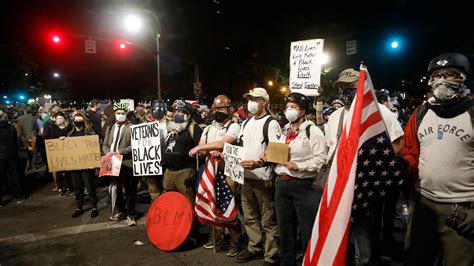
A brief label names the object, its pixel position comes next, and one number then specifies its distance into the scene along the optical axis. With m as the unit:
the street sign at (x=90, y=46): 18.55
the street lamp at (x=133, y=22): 16.14
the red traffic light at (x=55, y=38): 16.82
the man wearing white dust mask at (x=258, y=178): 4.55
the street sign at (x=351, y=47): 18.39
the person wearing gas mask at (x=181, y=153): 5.64
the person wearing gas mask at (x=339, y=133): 3.37
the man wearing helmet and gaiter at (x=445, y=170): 2.73
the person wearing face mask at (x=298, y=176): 4.04
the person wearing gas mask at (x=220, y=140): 5.14
